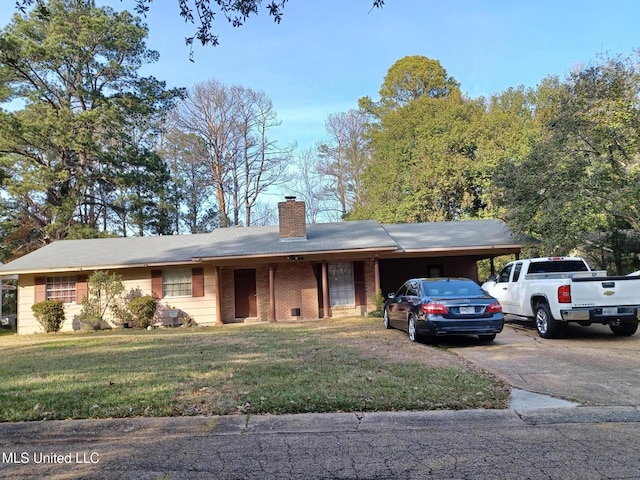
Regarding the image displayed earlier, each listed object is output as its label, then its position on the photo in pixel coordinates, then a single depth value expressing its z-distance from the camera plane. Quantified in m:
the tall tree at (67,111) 25.56
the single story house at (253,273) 17.98
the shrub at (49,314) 17.66
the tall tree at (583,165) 14.16
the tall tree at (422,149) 30.11
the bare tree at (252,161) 36.12
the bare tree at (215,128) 35.22
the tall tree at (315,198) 40.16
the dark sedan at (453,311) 9.42
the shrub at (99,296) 17.67
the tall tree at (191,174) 35.31
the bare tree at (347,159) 38.94
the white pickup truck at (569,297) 9.50
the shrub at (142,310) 17.72
